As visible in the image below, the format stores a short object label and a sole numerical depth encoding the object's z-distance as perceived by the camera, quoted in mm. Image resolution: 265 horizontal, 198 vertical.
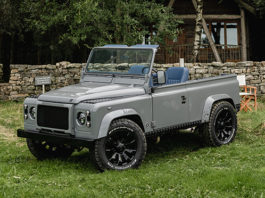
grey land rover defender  6680
